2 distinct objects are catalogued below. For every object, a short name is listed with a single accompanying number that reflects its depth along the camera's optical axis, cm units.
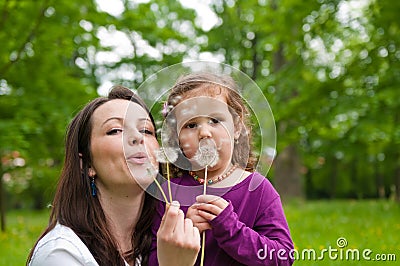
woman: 182
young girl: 167
